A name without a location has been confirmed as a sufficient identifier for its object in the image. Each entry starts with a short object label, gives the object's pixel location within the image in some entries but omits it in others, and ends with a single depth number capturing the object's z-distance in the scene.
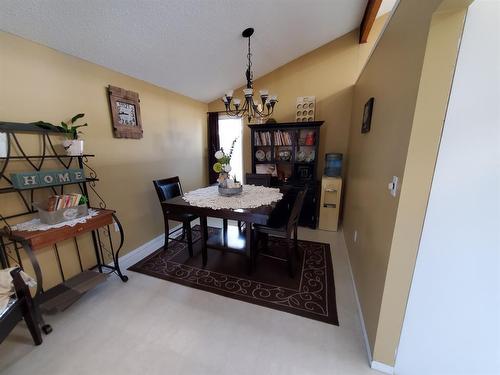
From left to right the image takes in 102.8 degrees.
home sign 1.44
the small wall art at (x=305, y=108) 3.34
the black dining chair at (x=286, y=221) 2.01
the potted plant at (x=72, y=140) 1.71
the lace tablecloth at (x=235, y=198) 2.01
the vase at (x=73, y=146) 1.72
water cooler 3.14
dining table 1.82
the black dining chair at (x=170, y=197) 2.46
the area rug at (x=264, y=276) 1.79
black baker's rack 1.48
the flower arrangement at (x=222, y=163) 2.20
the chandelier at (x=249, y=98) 2.02
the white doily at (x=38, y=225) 1.50
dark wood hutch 3.29
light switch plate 1.12
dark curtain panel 3.79
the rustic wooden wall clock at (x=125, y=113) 2.18
